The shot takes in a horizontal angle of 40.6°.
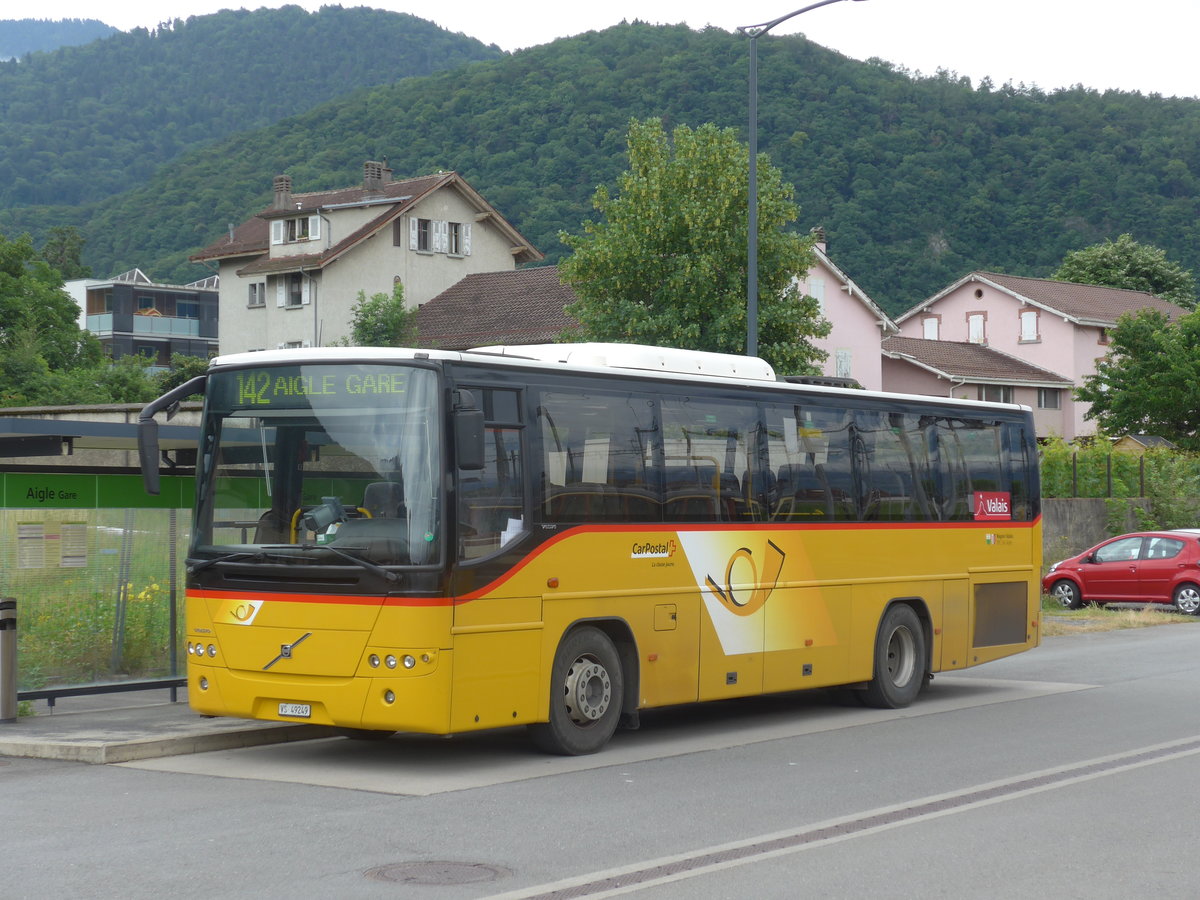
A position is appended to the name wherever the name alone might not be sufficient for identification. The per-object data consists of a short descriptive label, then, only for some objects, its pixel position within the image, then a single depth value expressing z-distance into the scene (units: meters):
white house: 65.25
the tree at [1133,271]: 94.56
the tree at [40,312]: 65.31
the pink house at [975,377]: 69.69
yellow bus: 11.16
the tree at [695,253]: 32.62
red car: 29.09
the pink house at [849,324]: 63.03
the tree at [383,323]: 61.53
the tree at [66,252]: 111.38
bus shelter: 13.70
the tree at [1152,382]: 51.25
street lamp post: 23.97
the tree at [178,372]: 67.06
